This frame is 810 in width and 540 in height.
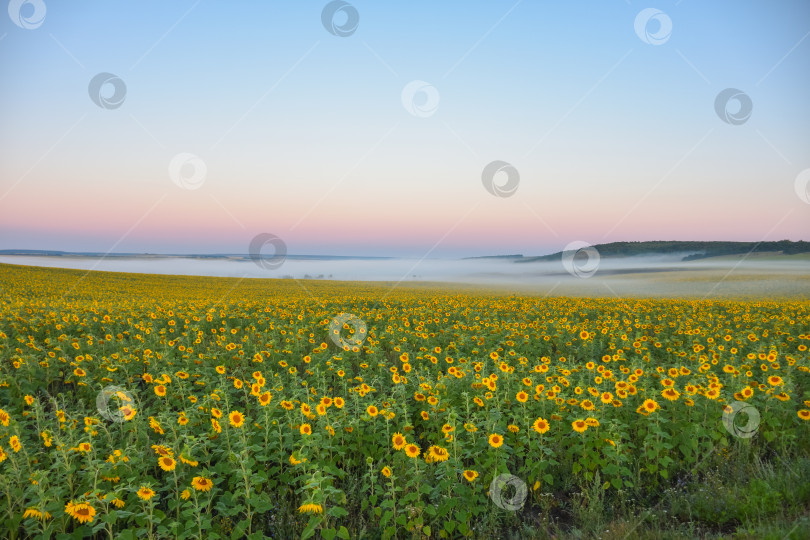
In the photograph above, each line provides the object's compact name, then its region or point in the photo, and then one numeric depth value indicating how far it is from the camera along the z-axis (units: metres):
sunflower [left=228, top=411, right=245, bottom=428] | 4.89
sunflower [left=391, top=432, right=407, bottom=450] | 4.61
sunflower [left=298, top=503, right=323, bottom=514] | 3.56
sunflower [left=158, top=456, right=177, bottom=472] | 4.04
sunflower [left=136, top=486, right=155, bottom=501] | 3.49
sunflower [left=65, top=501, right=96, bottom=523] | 3.42
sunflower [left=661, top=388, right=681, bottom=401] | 5.44
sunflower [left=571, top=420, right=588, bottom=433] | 4.99
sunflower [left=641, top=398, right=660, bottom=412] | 5.29
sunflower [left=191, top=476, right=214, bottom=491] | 3.95
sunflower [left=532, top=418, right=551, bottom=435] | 5.08
